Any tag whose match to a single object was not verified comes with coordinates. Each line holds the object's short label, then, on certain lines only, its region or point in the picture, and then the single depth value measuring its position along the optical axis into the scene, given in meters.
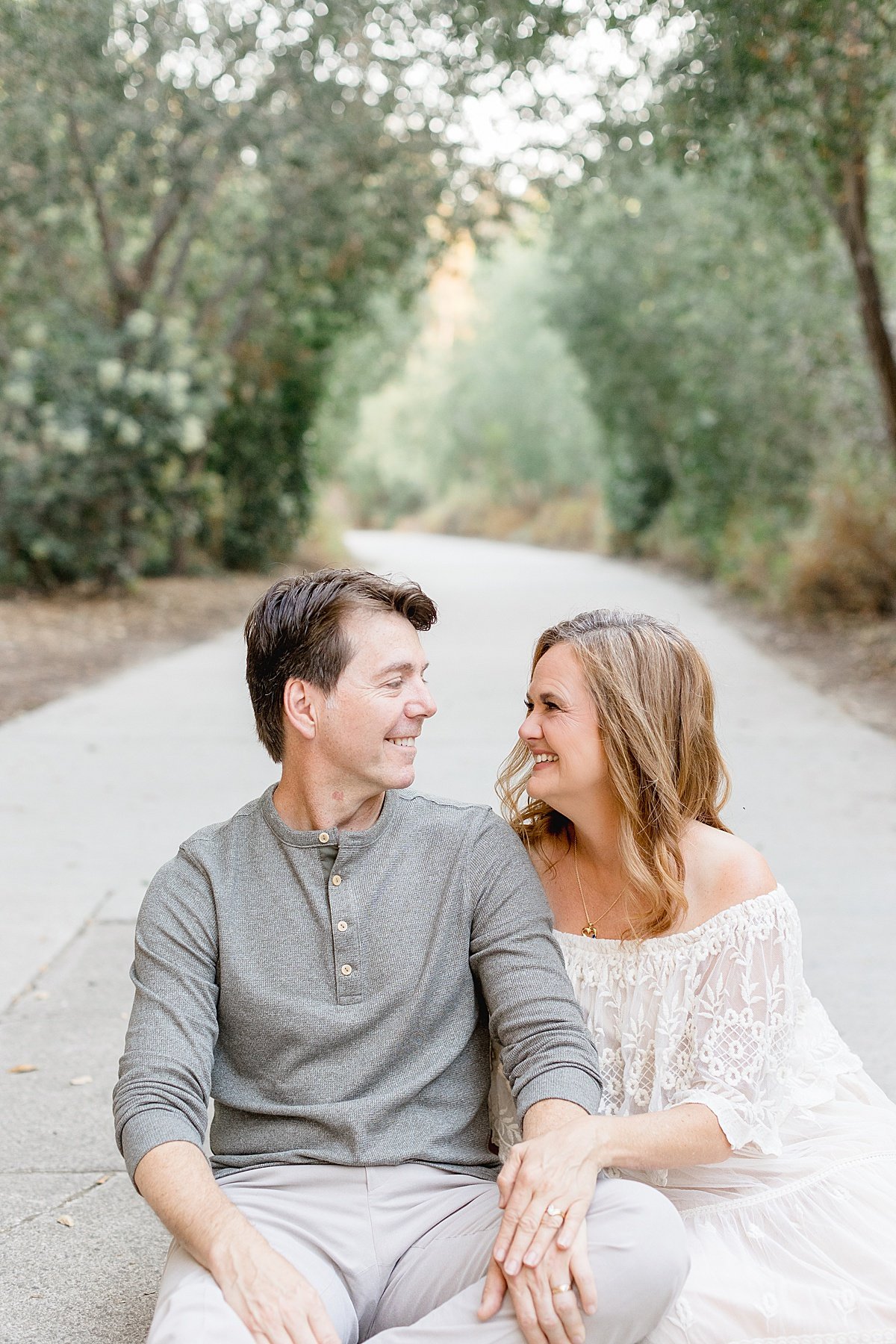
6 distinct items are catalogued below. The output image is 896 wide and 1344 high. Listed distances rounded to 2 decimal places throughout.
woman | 2.21
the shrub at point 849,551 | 13.49
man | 2.06
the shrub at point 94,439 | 14.60
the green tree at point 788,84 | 7.84
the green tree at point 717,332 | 15.55
